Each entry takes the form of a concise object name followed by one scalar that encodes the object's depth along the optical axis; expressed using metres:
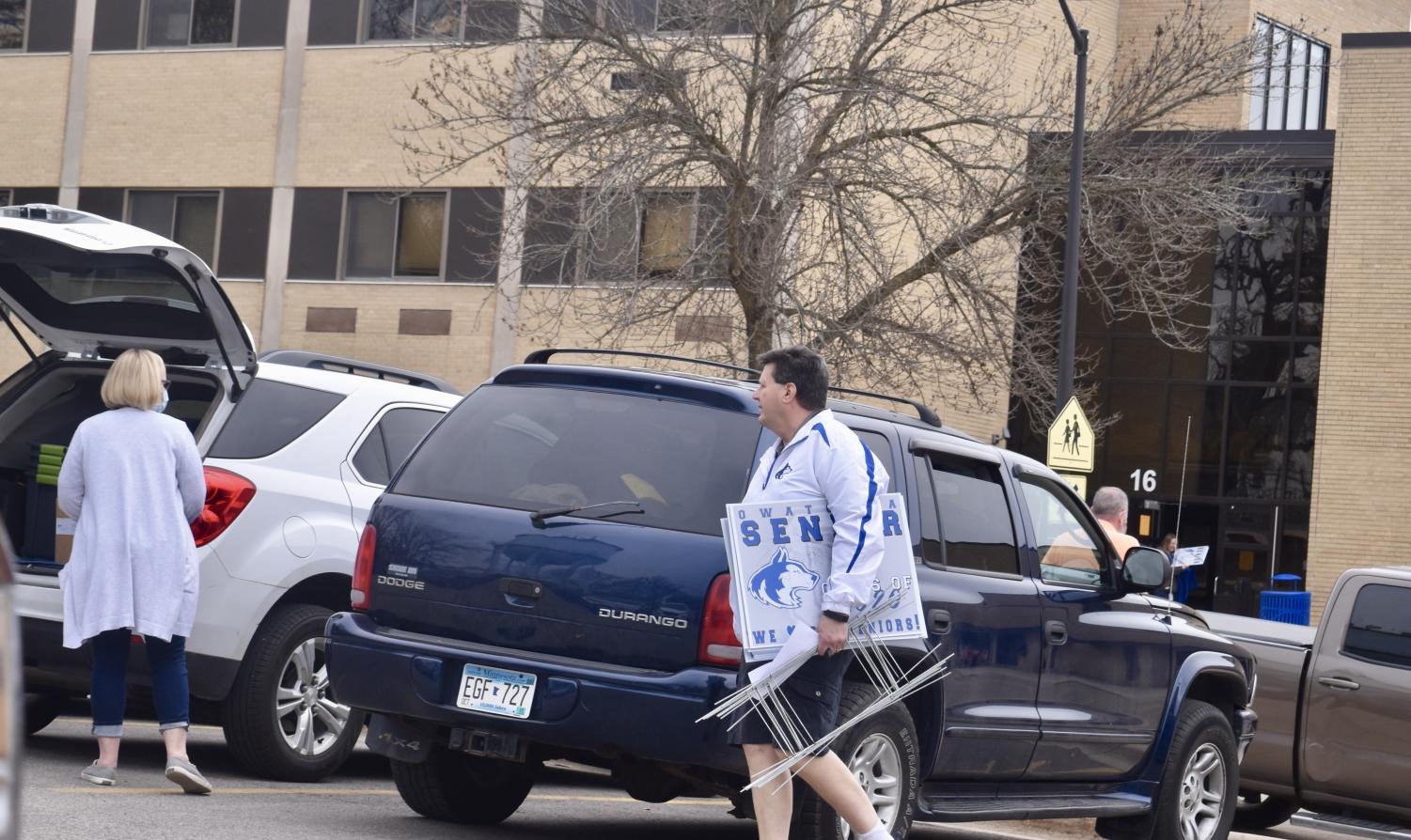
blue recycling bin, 22.67
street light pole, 19.78
